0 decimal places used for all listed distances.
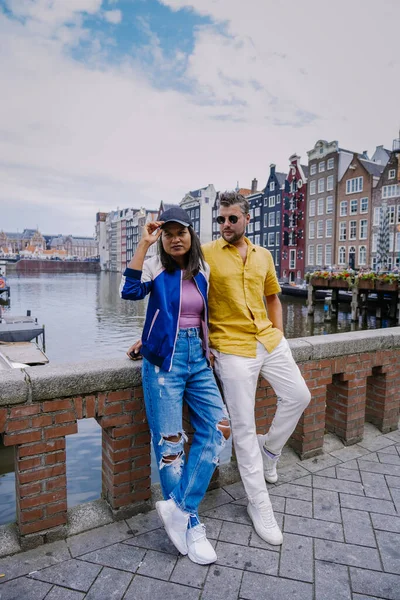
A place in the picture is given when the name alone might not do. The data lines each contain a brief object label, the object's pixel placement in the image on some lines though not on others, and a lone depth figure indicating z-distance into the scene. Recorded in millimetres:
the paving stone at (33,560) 2181
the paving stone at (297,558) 2205
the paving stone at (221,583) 2043
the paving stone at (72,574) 2088
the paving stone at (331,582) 2070
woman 2381
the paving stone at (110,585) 2020
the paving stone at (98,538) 2371
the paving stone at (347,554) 2291
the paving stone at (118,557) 2232
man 2664
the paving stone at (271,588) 2049
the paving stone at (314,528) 2527
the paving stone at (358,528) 2473
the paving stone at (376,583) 2074
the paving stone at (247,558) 2244
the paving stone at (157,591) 2021
